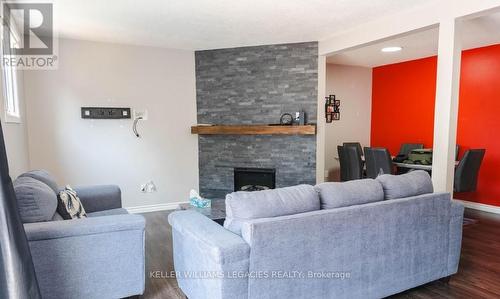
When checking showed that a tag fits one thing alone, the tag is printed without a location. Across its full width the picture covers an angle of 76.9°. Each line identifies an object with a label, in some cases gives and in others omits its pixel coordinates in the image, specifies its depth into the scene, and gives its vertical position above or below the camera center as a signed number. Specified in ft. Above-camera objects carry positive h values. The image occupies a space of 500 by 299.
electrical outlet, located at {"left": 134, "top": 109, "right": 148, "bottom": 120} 15.14 +0.47
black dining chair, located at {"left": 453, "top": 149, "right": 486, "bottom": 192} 13.83 -2.05
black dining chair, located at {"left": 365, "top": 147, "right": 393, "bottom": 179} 14.47 -1.80
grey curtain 4.75 -1.92
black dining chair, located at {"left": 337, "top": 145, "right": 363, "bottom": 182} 16.46 -2.11
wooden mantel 14.70 -0.30
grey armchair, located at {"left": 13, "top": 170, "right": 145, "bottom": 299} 6.35 -2.65
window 9.41 +1.14
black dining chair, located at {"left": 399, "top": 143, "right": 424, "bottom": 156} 17.99 -1.35
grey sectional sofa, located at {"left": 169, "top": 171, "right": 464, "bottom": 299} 5.56 -2.34
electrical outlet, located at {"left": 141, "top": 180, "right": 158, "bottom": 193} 15.53 -3.13
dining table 14.17 -1.96
